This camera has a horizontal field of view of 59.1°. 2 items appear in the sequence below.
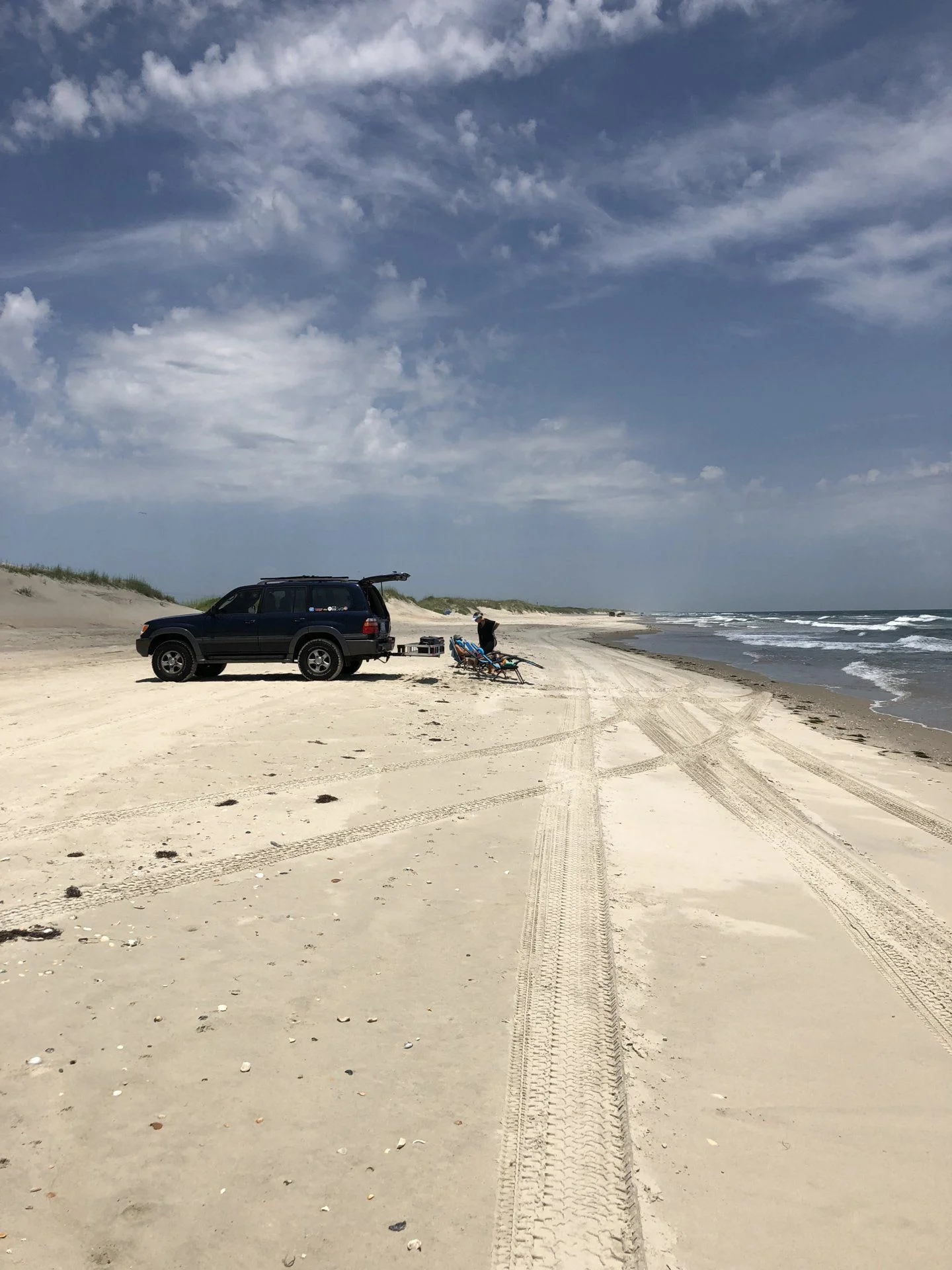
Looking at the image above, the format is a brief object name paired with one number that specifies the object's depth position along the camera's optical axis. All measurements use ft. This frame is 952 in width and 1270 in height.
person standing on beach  60.95
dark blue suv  51.31
